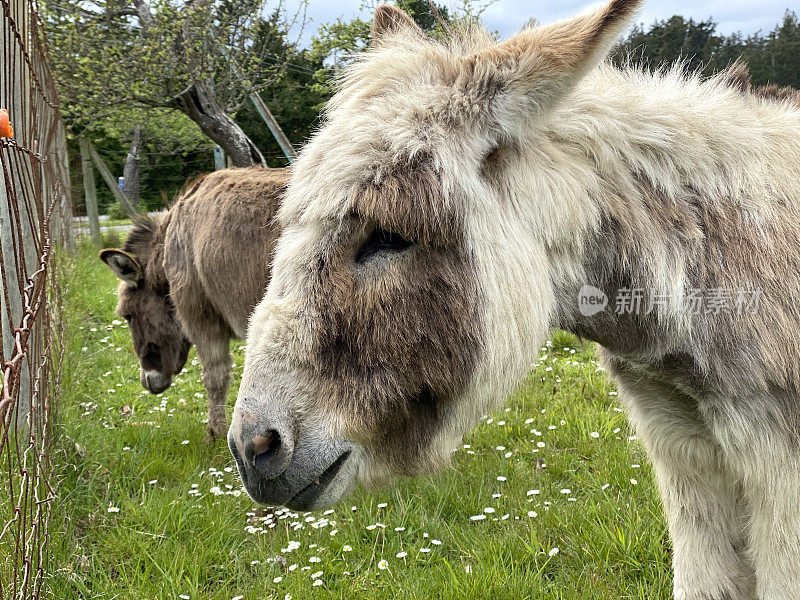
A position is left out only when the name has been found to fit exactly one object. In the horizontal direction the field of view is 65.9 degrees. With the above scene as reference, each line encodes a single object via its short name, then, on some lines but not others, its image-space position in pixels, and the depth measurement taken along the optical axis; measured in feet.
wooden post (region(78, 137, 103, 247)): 43.11
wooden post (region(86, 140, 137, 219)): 39.23
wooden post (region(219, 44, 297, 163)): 27.79
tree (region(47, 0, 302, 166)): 27.07
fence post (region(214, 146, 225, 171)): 42.22
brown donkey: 13.35
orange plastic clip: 4.99
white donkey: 4.47
